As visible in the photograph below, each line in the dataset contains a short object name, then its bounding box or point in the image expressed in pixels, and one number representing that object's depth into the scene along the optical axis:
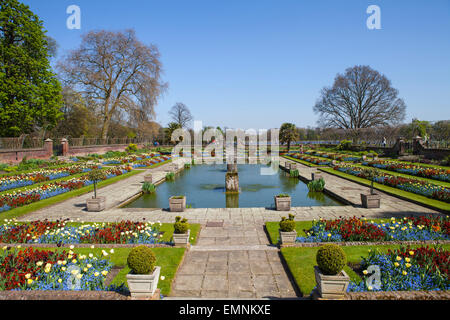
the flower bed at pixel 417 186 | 12.55
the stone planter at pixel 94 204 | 12.06
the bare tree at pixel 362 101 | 50.44
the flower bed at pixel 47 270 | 5.13
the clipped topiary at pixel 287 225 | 7.52
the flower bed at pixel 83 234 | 7.96
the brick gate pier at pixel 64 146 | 33.34
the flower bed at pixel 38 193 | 12.57
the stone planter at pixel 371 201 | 11.75
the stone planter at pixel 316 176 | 17.13
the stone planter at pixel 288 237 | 7.56
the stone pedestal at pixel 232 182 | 16.58
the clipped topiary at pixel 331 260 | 4.42
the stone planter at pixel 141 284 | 4.57
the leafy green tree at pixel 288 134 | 48.90
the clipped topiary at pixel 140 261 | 4.60
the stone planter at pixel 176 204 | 12.04
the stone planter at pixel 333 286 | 4.41
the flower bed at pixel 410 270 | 5.00
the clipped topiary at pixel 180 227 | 7.56
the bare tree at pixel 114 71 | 37.78
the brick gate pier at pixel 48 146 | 31.29
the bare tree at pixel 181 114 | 87.19
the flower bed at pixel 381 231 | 7.70
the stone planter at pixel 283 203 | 11.79
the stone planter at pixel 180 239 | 7.55
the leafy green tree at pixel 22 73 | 27.52
